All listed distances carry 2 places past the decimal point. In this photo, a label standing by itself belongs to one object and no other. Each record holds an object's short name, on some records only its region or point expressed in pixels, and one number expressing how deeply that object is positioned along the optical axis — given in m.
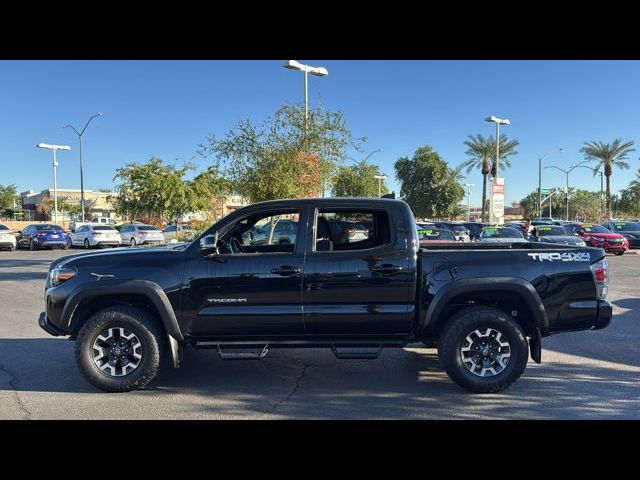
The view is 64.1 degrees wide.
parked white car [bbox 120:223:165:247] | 29.67
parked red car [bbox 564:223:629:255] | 23.47
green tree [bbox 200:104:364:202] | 13.94
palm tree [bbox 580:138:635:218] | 47.00
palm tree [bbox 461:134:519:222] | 46.00
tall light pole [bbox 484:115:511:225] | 25.03
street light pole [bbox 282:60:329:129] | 16.20
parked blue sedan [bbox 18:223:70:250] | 28.89
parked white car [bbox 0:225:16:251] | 27.62
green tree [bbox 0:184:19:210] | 67.75
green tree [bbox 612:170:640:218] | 58.50
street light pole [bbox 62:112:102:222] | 34.25
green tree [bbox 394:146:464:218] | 50.44
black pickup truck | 4.99
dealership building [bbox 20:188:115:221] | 70.00
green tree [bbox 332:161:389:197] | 40.71
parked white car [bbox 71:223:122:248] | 28.84
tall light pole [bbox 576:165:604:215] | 49.46
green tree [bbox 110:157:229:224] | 26.80
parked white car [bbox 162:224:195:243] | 28.18
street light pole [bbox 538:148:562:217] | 43.27
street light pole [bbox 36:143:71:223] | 41.66
